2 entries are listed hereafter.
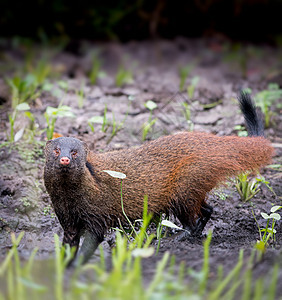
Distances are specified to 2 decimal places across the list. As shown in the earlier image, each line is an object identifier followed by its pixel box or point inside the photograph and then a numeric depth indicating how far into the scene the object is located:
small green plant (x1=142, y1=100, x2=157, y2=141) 11.81
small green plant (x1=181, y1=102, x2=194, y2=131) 12.82
